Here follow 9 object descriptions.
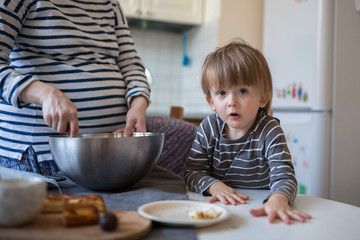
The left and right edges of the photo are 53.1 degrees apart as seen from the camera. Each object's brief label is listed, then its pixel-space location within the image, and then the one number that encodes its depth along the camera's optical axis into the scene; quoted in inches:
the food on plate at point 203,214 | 21.7
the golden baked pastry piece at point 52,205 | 21.3
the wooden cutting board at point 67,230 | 17.2
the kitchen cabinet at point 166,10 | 107.8
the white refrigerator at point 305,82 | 79.0
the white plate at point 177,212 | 20.4
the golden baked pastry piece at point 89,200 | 20.8
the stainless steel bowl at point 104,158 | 26.5
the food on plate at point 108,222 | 18.4
